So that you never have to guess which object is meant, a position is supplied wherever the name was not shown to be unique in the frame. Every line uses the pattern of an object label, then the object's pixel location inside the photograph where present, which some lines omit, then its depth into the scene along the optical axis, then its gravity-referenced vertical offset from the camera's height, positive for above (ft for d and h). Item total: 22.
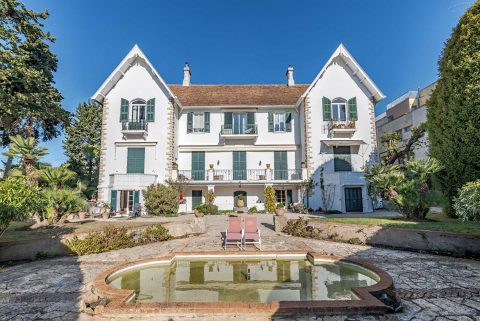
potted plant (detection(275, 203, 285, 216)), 46.37 -3.17
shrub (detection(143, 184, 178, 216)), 64.59 -1.53
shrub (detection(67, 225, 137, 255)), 30.60 -5.77
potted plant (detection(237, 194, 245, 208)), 71.25 -2.06
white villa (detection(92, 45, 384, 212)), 72.49 +15.99
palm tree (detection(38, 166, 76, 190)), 43.01 +3.20
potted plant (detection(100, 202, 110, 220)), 63.64 -3.88
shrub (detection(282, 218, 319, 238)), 40.14 -5.62
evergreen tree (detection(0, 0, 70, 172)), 62.75 +29.56
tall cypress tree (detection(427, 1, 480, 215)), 39.45 +13.16
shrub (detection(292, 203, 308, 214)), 68.31 -4.19
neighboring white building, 115.14 +38.67
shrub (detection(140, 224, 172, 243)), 37.37 -5.85
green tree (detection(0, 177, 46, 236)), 23.47 -0.60
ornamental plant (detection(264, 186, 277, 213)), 71.92 -1.59
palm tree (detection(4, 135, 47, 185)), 45.32 +7.41
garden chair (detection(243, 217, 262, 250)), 33.34 -5.18
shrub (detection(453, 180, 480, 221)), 22.76 -0.80
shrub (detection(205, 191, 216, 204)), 72.54 -0.95
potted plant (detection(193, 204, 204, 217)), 68.81 -3.50
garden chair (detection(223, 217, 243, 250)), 33.40 -5.20
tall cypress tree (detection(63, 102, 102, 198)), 104.42 +21.69
